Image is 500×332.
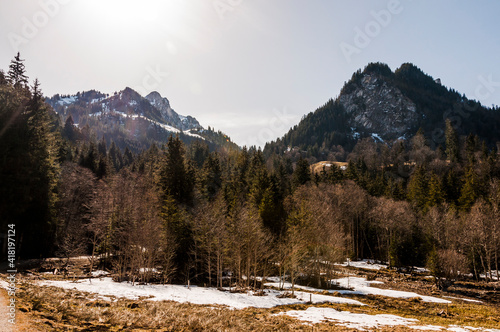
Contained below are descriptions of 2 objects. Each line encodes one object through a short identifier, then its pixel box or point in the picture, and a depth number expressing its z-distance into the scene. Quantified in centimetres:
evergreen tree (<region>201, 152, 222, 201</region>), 6220
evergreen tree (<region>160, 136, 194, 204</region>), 4591
